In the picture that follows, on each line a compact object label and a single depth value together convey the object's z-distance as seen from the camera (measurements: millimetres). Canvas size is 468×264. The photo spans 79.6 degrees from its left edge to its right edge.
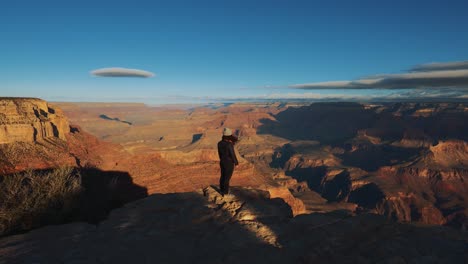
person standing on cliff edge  8547
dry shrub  7477
